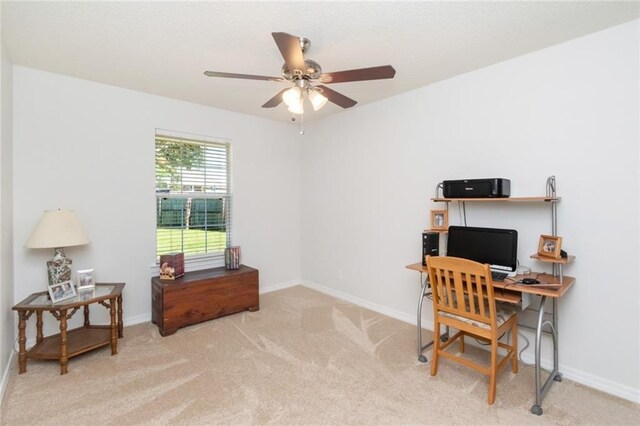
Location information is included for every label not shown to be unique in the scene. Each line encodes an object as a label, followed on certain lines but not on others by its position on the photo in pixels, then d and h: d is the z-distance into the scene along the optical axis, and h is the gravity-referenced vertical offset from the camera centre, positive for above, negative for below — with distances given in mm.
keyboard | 2193 -465
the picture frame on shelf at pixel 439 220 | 2904 -81
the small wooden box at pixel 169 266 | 3242 -557
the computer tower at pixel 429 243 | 2814 -290
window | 3545 +186
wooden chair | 2014 -694
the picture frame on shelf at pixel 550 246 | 2156 -250
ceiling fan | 1688 +847
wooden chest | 3059 -877
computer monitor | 2369 -275
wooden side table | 2344 -971
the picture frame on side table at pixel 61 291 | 2469 -623
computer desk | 1954 -595
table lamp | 2488 -189
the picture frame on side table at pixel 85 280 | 2691 -574
